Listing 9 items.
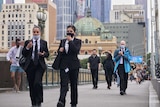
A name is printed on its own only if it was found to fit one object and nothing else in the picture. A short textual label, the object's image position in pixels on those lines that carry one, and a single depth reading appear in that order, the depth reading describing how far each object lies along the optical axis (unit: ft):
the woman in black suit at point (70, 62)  32.53
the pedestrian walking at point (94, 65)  69.45
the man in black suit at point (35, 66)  33.06
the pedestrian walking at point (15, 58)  52.70
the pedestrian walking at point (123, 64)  51.55
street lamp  88.55
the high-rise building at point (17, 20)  547.49
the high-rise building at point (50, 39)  634.51
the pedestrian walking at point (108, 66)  73.00
